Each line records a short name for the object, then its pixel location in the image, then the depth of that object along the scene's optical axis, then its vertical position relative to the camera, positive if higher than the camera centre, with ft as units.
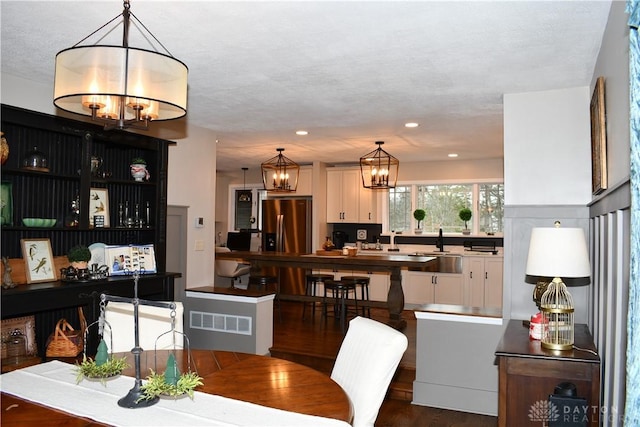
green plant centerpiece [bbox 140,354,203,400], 5.83 -2.04
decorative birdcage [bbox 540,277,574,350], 8.93 -1.81
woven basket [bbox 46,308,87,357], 11.01 -2.90
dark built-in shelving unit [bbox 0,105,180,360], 11.21 +0.65
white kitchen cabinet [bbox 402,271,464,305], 23.59 -3.28
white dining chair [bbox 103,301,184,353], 9.05 -2.05
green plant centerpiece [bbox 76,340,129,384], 6.54 -2.06
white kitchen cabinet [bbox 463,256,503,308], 22.95 -2.75
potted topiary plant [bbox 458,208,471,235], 24.84 +0.42
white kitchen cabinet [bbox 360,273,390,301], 24.94 -3.35
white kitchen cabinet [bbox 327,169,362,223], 26.66 +1.51
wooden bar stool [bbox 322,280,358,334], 19.99 -3.18
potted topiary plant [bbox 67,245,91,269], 12.22 -0.99
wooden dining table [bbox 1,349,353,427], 5.59 -2.29
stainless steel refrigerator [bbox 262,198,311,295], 26.50 -0.77
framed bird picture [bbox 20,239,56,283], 11.64 -1.05
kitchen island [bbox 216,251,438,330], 18.72 -1.71
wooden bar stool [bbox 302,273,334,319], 22.13 -2.74
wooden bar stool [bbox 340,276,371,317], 20.66 -2.58
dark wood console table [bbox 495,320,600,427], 8.44 -2.75
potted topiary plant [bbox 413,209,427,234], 25.80 +0.46
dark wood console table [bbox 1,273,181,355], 10.45 -1.91
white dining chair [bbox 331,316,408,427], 6.45 -2.05
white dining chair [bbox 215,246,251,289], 23.79 -2.43
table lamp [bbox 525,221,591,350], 9.02 -0.88
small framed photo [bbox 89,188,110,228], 13.47 +0.33
